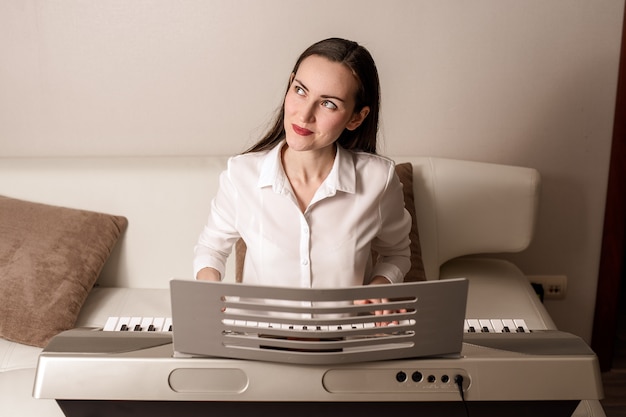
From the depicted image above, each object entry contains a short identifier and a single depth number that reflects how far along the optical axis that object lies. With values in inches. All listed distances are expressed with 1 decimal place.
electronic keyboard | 52.2
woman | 65.1
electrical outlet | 113.2
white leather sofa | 97.7
